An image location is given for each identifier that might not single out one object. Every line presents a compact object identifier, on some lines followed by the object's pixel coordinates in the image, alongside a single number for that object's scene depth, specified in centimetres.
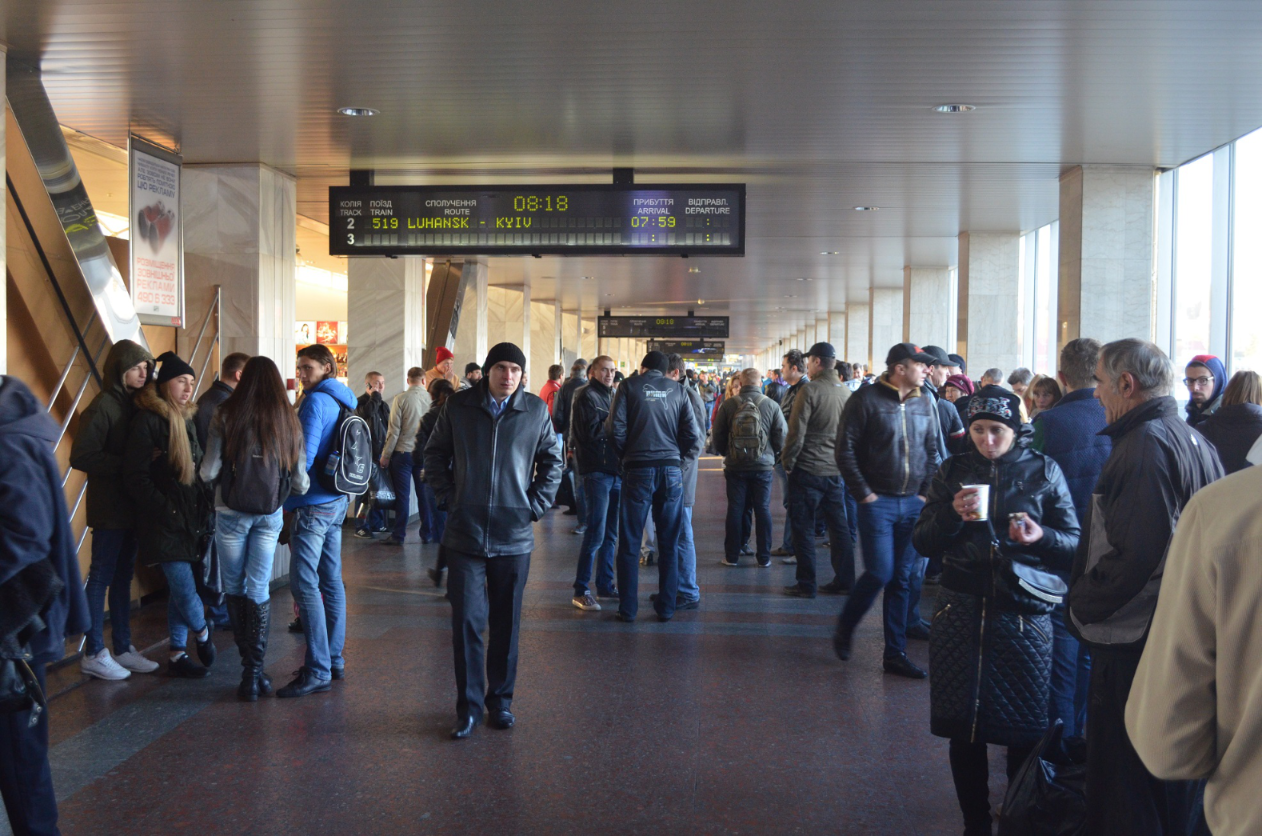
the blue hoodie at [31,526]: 283
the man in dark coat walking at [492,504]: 469
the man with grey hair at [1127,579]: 273
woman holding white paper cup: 338
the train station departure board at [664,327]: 2973
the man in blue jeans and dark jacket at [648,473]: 687
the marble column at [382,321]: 1284
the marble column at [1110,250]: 969
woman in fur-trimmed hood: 542
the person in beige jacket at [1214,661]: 149
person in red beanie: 1068
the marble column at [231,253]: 959
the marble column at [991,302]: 1380
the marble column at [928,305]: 1773
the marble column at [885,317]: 2242
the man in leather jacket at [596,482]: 761
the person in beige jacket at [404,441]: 1002
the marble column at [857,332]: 2720
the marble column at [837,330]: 3036
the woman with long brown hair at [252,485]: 498
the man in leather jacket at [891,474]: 571
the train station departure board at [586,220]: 913
